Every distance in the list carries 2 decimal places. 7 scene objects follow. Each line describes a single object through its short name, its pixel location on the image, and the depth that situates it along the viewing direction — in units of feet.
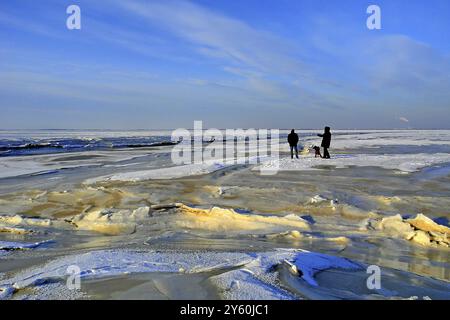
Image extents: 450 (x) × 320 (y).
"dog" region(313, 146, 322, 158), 66.13
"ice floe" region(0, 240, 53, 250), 20.03
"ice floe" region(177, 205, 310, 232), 24.31
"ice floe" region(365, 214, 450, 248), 21.08
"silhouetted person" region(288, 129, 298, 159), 64.08
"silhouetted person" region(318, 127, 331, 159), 62.80
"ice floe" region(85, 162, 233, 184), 44.91
